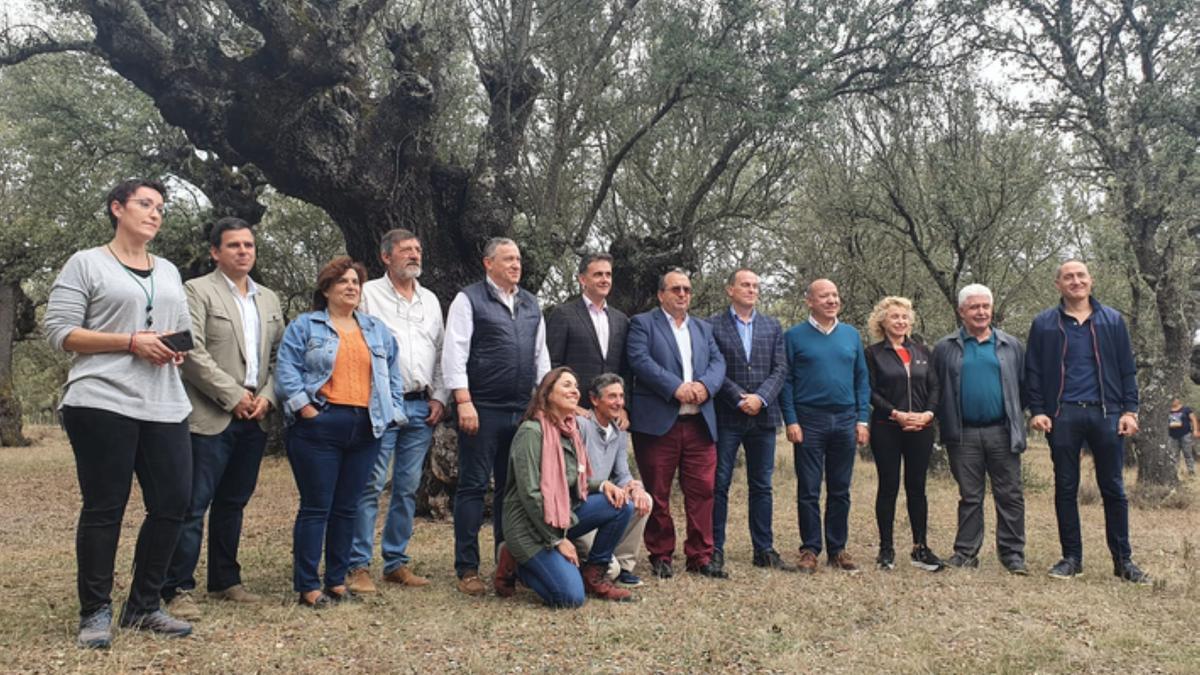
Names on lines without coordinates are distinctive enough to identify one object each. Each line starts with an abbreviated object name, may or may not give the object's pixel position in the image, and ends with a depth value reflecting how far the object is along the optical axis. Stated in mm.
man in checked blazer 6559
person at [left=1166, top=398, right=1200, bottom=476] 17828
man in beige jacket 4707
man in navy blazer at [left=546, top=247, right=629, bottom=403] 6160
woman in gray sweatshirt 3947
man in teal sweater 6648
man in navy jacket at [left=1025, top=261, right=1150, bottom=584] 6438
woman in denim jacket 4895
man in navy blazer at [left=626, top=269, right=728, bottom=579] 6215
